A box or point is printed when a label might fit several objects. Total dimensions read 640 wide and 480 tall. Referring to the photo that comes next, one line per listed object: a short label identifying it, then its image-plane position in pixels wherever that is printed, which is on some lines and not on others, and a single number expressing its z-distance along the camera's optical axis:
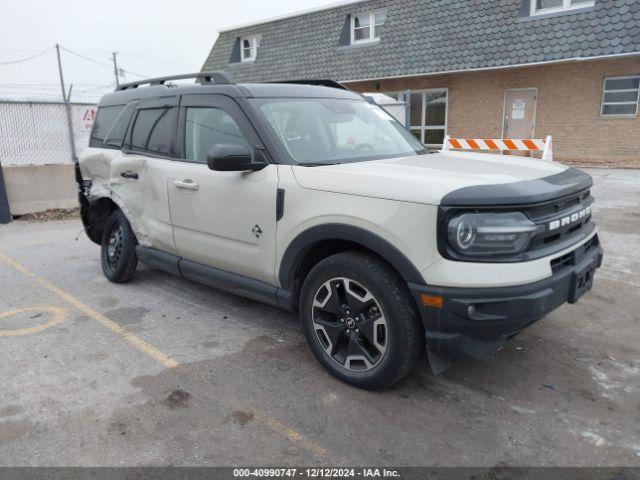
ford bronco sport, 2.71
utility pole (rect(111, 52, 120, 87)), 61.62
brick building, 13.97
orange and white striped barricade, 9.95
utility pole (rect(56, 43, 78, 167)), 11.01
